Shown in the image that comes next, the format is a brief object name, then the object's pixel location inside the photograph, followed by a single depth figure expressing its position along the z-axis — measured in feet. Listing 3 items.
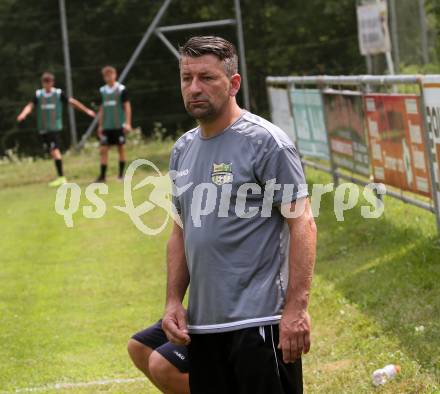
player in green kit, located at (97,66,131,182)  75.92
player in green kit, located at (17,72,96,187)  77.96
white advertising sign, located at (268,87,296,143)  60.30
